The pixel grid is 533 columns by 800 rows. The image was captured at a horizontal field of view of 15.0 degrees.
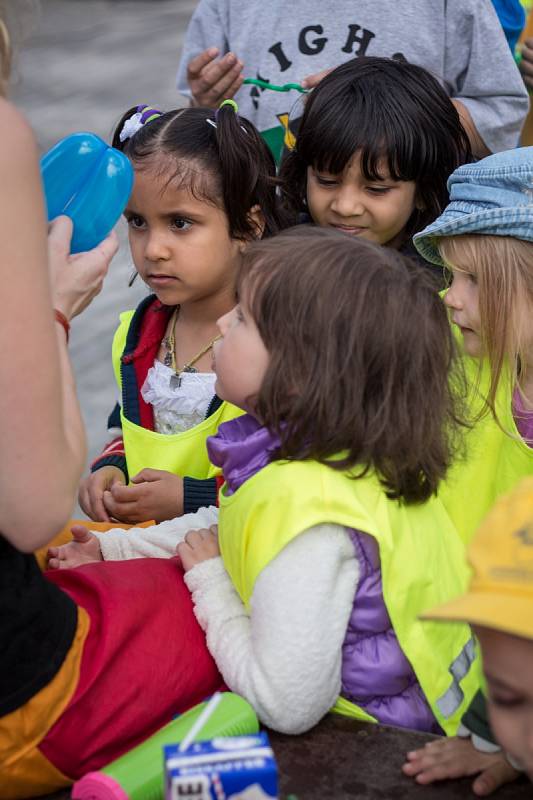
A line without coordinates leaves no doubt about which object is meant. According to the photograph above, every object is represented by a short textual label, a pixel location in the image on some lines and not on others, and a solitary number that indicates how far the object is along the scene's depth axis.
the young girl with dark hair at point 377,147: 1.78
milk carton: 1.24
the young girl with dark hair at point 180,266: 1.74
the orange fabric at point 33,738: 1.34
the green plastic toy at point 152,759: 1.32
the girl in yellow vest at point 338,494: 1.39
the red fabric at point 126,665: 1.36
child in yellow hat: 1.23
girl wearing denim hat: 1.62
